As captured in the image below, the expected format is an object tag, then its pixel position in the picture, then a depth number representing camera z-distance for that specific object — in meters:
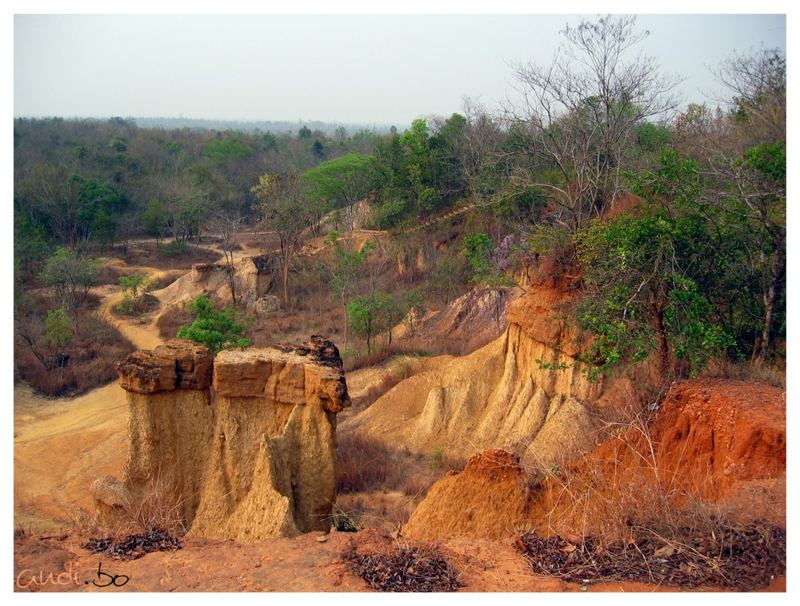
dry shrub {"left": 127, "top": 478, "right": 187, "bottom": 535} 7.59
